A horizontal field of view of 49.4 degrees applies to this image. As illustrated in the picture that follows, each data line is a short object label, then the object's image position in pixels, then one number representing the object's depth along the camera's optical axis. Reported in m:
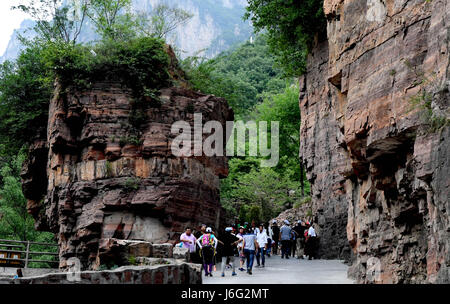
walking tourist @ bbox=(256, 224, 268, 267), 18.55
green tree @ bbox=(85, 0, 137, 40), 25.33
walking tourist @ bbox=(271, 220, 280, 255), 25.31
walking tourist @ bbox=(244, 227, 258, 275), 16.44
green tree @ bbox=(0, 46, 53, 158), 27.78
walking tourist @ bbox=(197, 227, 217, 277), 15.92
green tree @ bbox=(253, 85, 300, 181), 43.78
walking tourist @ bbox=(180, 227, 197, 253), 16.06
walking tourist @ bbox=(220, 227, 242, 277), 16.30
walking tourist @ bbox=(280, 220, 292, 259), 22.52
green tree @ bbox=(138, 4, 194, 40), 31.02
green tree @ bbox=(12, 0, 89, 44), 31.42
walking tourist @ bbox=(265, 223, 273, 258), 23.88
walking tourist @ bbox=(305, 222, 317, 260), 23.82
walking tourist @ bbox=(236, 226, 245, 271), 16.75
